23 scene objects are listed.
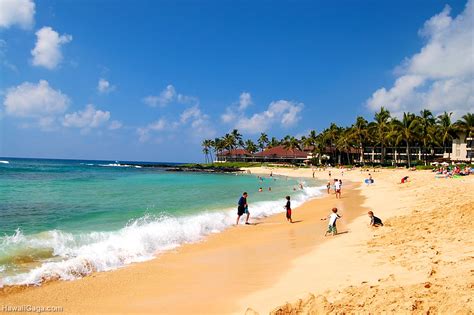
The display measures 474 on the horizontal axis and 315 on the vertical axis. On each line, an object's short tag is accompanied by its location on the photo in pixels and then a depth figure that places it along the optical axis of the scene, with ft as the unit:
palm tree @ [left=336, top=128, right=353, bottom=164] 278.05
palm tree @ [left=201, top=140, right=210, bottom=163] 473.10
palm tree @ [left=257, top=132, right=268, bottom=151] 458.09
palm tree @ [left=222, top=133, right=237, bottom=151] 431.84
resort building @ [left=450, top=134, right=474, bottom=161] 242.68
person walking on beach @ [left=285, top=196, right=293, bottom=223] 53.62
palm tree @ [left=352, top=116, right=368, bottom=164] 267.80
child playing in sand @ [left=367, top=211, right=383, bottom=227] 41.98
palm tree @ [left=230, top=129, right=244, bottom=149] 435.53
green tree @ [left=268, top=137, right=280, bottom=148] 449.89
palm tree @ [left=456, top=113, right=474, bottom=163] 226.58
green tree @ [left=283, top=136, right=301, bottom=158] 364.38
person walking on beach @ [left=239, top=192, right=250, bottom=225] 53.04
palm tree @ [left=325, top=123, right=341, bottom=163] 312.91
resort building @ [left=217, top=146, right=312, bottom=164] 348.79
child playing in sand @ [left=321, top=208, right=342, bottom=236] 41.24
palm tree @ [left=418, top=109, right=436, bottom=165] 232.73
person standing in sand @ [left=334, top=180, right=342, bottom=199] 91.65
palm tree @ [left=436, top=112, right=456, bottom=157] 234.58
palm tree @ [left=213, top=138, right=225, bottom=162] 439.63
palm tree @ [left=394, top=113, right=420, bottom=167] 230.07
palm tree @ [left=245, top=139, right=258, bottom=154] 440.45
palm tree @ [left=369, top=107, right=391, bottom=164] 258.59
